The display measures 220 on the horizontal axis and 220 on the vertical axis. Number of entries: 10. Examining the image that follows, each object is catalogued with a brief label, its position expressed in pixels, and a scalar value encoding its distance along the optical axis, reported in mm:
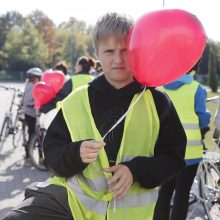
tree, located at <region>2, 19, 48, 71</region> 59781
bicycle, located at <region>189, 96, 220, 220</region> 4836
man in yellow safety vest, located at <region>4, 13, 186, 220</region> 2141
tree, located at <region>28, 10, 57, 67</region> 72944
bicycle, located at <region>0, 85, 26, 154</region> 8980
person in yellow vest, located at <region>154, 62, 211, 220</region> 3977
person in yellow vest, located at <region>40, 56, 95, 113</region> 6038
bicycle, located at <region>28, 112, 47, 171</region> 7648
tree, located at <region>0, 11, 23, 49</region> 74625
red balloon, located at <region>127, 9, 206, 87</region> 2164
